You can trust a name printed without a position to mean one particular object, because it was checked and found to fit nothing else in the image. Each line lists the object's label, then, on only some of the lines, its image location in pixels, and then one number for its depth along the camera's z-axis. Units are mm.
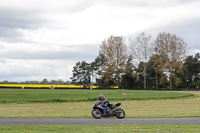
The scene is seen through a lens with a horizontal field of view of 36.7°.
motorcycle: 18188
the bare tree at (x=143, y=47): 82938
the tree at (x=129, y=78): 88750
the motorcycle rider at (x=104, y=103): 18200
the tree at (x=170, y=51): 78656
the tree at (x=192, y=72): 90500
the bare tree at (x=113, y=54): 82125
